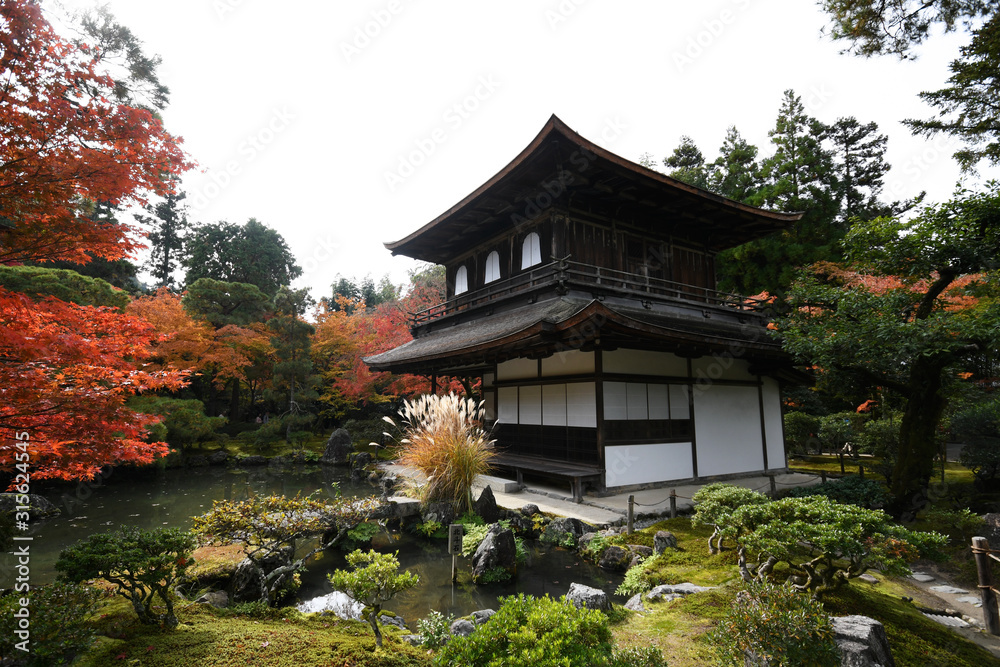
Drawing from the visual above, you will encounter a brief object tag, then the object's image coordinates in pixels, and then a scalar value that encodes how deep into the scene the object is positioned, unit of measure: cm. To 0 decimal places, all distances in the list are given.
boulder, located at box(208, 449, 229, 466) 1628
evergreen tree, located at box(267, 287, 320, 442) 1825
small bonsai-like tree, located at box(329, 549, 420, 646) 321
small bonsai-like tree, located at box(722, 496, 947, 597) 318
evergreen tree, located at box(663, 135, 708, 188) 2386
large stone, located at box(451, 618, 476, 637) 352
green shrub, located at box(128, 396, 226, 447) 1300
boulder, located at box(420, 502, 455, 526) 704
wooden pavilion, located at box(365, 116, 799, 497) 852
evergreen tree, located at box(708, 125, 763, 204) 2031
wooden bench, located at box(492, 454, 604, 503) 792
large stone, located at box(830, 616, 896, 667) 247
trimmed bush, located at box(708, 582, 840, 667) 231
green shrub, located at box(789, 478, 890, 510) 639
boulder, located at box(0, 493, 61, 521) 857
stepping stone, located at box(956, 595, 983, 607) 411
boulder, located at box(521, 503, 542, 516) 718
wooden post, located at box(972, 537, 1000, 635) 359
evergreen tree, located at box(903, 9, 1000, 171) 741
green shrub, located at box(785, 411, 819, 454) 1484
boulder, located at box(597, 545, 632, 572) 541
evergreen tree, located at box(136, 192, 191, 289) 3225
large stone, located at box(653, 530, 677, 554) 536
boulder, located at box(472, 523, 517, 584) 527
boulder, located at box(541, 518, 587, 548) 622
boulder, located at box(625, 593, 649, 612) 401
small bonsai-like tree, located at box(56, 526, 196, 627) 302
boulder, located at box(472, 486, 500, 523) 703
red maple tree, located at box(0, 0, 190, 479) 328
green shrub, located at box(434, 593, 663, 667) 220
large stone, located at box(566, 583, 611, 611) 367
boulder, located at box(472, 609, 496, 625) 378
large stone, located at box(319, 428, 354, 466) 1674
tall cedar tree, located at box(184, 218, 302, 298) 3056
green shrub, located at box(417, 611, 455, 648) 311
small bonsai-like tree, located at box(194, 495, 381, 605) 459
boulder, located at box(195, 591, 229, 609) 398
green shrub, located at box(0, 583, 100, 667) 240
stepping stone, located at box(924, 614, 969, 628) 366
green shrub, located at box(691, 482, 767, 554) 439
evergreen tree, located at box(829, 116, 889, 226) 1966
